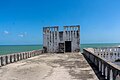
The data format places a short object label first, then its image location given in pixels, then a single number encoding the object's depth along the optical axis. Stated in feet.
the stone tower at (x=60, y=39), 41.97
